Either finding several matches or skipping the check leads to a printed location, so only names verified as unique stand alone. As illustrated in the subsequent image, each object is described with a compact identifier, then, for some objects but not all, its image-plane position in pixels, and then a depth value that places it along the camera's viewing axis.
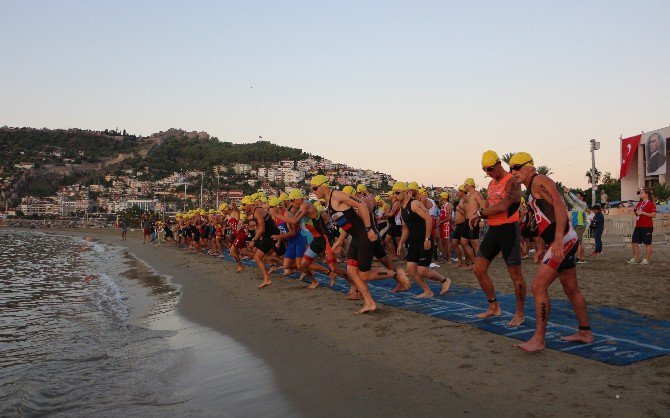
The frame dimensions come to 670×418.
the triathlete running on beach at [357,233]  7.02
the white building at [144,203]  131.88
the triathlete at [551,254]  4.78
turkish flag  44.41
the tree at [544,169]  54.81
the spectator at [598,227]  14.12
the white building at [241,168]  163.86
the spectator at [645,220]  11.43
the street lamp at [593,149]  36.91
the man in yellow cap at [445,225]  13.09
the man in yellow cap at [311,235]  9.31
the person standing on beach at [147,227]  36.90
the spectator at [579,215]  12.25
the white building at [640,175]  41.50
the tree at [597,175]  74.57
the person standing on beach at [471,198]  9.41
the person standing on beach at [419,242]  7.97
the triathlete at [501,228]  5.90
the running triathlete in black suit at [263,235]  10.91
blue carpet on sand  4.65
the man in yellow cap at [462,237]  11.59
